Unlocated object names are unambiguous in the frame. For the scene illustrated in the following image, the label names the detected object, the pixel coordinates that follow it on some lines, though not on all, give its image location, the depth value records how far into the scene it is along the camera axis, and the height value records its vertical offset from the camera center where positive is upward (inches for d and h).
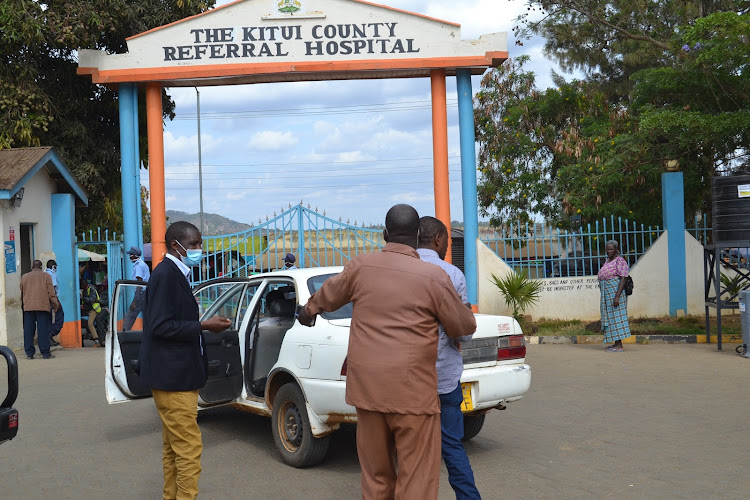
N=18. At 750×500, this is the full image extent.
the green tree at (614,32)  723.4 +235.4
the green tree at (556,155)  679.7 +95.8
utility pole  1882.6 +204.4
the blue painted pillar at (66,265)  585.9 -7.6
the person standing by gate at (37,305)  509.0 -32.3
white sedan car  225.0 -36.9
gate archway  542.6 +136.7
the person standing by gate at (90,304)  600.1 -38.8
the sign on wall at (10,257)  537.6 -0.1
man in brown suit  140.7 -21.9
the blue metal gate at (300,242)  572.4 +3.4
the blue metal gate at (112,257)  588.7 -3.3
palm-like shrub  569.9 -36.8
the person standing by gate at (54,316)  552.7 -43.9
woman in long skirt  462.6 -36.9
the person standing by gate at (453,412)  168.6 -37.7
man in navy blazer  180.4 -25.6
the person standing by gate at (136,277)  488.7 -16.2
